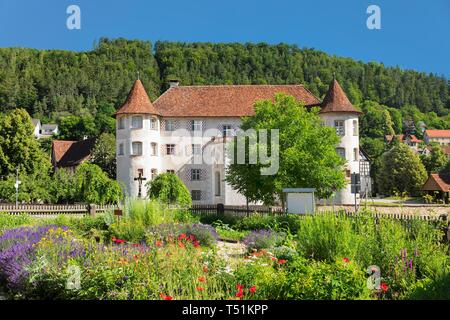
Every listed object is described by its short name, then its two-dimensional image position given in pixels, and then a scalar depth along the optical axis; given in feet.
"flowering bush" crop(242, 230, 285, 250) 41.78
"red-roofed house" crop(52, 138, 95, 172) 200.60
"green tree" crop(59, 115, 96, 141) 300.40
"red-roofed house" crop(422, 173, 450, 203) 179.22
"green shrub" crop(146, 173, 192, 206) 93.20
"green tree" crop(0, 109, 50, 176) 144.97
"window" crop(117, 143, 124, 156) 130.06
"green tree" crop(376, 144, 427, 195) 211.61
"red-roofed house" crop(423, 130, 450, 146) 403.34
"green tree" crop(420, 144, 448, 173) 240.94
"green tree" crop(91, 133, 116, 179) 176.55
